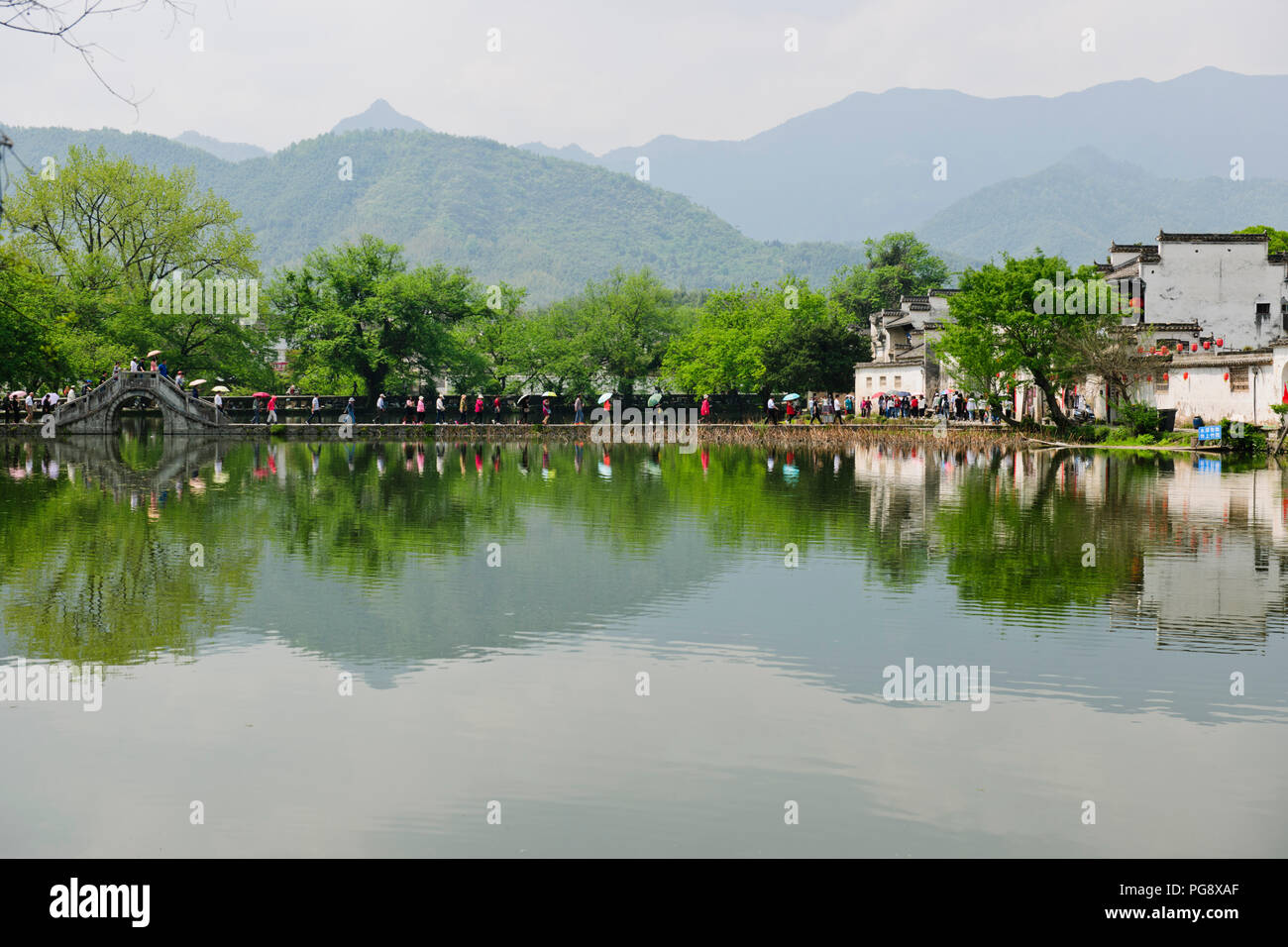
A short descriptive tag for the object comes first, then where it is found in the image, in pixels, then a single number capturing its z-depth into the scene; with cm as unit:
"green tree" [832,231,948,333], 10569
